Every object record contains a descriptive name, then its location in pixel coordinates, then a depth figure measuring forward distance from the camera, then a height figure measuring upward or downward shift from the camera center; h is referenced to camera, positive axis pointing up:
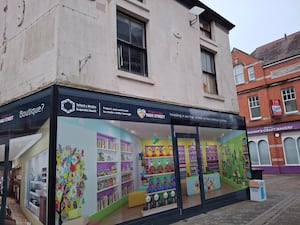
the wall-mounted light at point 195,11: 8.72 +5.44
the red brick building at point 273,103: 17.45 +3.82
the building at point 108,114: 4.79 +1.11
